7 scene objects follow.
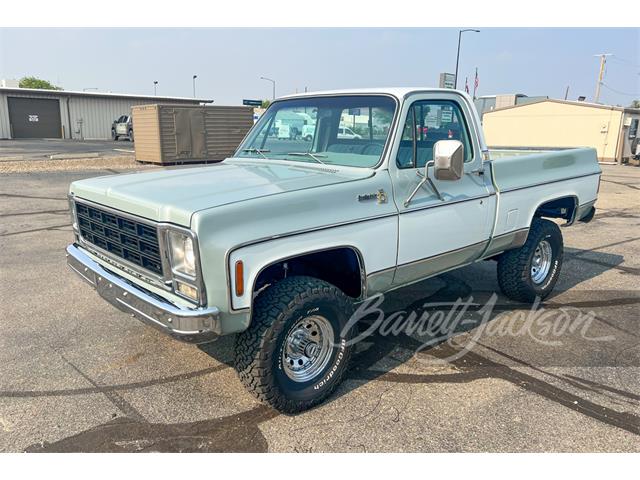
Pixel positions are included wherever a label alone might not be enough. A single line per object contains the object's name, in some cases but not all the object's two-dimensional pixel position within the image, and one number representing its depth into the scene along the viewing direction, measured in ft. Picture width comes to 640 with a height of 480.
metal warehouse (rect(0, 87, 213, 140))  124.06
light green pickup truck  9.04
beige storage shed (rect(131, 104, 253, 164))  60.13
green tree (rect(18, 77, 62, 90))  278.26
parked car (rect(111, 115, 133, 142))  119.83
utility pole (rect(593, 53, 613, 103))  147.56
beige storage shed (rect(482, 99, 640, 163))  76.54
